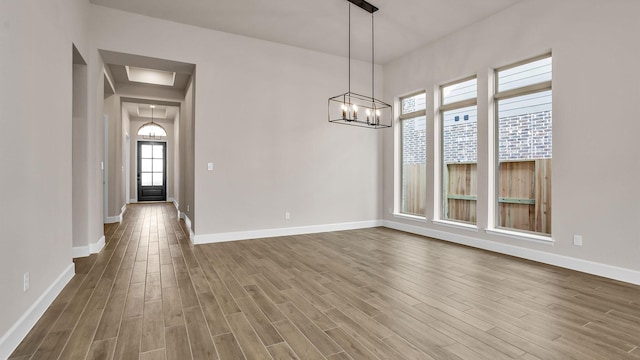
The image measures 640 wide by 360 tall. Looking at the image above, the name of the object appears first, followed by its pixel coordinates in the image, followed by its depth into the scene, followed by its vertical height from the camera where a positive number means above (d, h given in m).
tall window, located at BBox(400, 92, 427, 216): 5.92 +0.51
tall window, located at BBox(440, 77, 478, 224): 5.06 +0.50
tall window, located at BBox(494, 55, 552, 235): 4.11 +0.46
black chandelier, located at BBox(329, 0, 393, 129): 6.18 +1.43
